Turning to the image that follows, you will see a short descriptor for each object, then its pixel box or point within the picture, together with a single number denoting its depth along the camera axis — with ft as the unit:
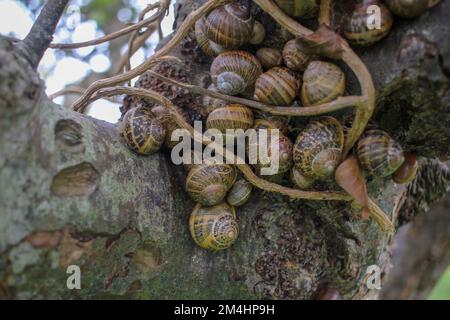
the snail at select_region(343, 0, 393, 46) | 1.52
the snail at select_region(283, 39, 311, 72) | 1.60
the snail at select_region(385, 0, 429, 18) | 1.49
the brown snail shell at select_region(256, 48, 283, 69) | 1.66
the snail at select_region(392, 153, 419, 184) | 1.68
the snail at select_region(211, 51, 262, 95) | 1.63
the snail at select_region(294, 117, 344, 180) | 1.60
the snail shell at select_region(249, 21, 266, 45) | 1.66
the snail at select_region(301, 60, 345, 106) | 1.57
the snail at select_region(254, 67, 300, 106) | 1.61
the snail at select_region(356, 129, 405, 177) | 1.59
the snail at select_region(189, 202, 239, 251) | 1.64
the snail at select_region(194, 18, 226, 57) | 1.69
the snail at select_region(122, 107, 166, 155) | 1.62
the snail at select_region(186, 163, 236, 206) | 1.64
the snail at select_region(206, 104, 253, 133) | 1.64
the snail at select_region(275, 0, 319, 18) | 1.57
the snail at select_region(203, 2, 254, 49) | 1.62
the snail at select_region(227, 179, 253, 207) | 1.68
